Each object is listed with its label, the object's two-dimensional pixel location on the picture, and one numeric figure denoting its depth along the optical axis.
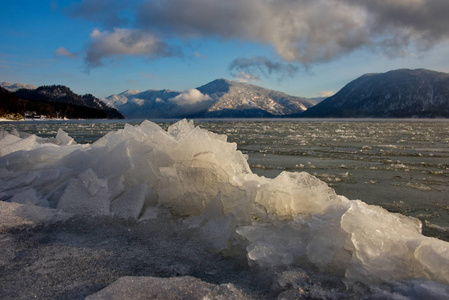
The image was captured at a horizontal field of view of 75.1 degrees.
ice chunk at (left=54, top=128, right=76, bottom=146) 6.64
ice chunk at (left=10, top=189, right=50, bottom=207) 3.61
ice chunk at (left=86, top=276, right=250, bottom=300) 1.89
